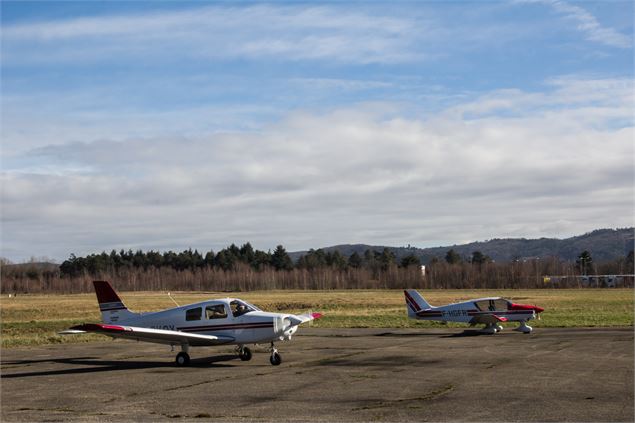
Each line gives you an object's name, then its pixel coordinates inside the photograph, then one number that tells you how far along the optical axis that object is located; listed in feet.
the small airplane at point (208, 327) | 69.05
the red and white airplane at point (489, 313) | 105.91
